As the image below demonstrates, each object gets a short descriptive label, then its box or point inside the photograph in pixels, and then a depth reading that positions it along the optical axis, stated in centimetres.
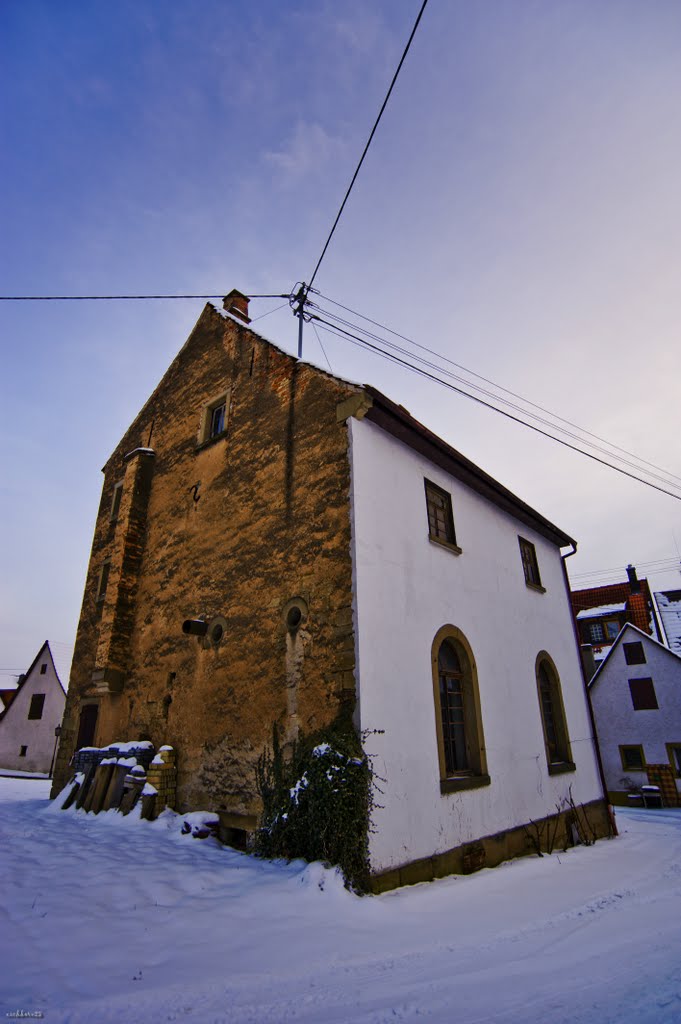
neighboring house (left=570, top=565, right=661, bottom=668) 2691
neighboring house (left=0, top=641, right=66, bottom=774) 2550
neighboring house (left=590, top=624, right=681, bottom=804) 2152
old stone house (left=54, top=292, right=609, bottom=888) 685
